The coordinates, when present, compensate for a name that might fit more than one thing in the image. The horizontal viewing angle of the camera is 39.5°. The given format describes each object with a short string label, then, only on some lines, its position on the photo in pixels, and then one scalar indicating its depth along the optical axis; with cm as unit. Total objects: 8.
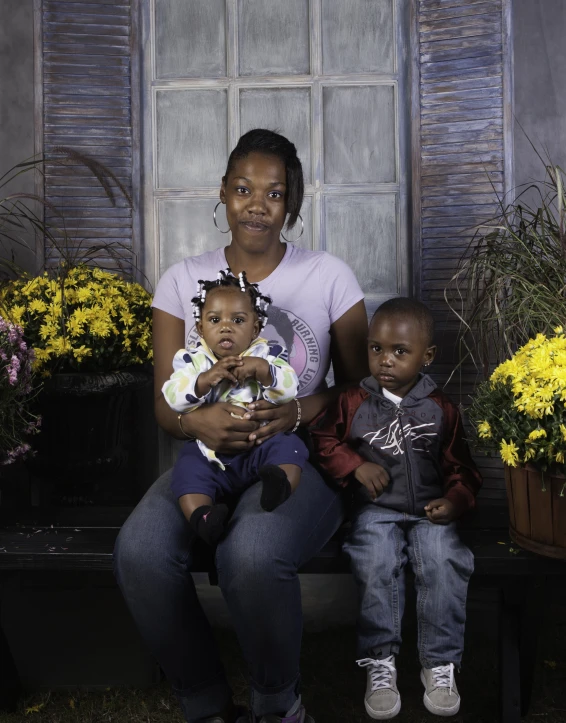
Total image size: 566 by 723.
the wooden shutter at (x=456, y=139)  283
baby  203
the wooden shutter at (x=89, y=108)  298
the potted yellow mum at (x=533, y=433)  188
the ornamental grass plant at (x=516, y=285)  231
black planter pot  258
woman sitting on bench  184
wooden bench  206
